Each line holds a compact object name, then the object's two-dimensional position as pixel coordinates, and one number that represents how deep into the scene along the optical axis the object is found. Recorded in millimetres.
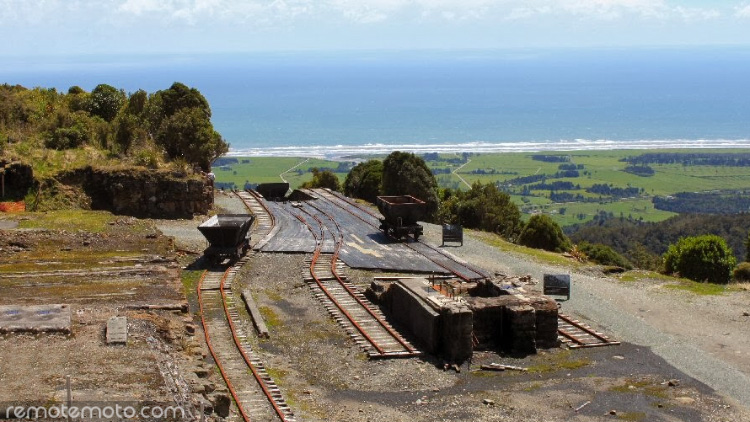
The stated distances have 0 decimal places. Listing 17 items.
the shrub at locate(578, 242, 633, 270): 44884
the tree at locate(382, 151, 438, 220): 56281
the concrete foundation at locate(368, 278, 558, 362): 24234
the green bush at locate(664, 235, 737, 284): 36938
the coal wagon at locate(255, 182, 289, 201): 58094
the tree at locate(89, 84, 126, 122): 58031
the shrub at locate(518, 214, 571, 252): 46344
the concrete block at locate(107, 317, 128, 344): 19703
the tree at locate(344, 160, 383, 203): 61281
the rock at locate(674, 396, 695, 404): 21391
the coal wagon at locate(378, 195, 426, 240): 40625
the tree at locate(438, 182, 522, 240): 53781
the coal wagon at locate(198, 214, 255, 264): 34625
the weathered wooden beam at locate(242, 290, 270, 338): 26266
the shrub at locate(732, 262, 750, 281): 36656
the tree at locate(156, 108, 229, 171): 50812
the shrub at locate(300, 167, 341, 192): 66750
